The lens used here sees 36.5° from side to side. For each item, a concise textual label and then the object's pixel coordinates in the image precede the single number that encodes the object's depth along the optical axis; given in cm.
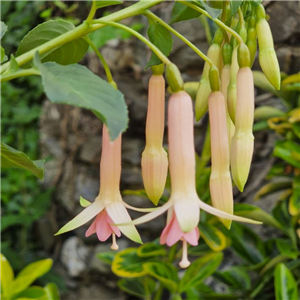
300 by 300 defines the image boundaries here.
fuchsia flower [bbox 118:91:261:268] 40
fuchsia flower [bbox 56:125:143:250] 45
